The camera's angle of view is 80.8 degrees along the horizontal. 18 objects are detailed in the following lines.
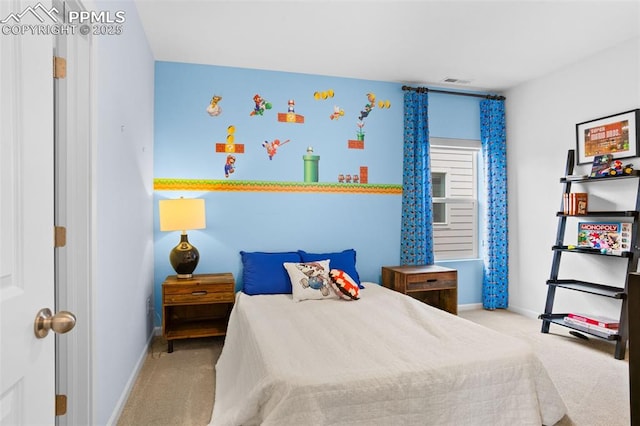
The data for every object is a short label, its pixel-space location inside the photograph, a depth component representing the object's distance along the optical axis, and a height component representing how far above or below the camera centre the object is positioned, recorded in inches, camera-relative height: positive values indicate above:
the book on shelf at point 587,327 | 123.3 -39.1
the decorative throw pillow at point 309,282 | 127.1 -23.4
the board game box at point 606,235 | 127.8 -8.1
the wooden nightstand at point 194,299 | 125.2 -28.6
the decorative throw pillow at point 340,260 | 146.9 -18.2
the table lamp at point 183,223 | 128.0 -3.0
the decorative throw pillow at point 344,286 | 125.3 -24.4
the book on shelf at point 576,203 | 139.6 +3.7
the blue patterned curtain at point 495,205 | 176.7 +3.8
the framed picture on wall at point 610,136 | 127.6 +27.6
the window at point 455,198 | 179.0 +7.5
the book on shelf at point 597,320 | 125.2 -37.4
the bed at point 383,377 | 67.4 -31.6
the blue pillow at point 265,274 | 136.4 -22.1
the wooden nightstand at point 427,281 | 148.0 -27.3
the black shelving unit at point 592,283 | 121.4 -23.7
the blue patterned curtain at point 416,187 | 166.4 +11.7
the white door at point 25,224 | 29.3 -0.7
